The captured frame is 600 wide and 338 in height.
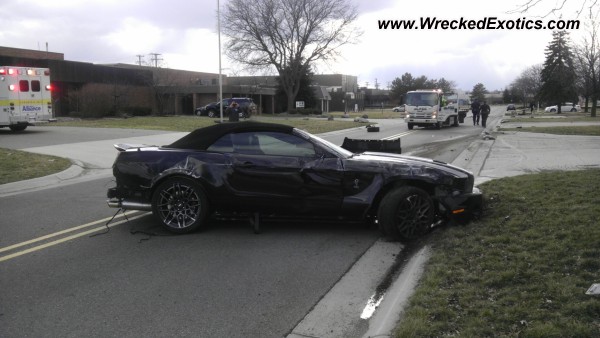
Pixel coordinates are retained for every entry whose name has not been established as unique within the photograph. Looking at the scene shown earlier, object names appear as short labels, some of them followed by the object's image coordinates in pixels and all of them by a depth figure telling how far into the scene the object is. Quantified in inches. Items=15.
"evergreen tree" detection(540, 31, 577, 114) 2627.5
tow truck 1157.1
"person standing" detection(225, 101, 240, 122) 1181.1
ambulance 852.0
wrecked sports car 243.4
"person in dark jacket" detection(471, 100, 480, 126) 1332.4
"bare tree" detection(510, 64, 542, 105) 3852.4
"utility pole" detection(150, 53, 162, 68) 3026.6
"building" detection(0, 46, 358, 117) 1544.0
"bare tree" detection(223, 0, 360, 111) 2240.4
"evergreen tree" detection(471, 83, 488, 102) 5984.3
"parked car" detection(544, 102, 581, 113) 2891.7
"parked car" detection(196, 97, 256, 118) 1665.8
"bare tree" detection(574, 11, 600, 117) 1658.5
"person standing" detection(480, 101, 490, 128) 1235.4
